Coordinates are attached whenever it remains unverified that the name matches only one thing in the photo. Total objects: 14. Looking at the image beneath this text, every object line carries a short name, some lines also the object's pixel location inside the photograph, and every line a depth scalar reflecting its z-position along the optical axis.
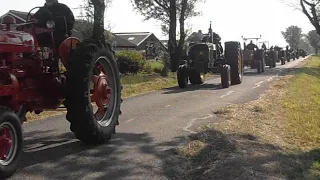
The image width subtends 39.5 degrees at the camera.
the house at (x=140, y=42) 59.66
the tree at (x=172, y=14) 28.67
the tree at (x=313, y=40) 113.81
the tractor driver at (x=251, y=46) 31.94
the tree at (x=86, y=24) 30.84
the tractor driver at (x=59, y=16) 6.88
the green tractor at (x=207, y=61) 18.56
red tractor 5.11
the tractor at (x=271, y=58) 36.97
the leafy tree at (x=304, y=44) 184.38
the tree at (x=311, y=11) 22.33
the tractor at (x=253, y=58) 28.65
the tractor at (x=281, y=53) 46.30
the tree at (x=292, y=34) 132.50
